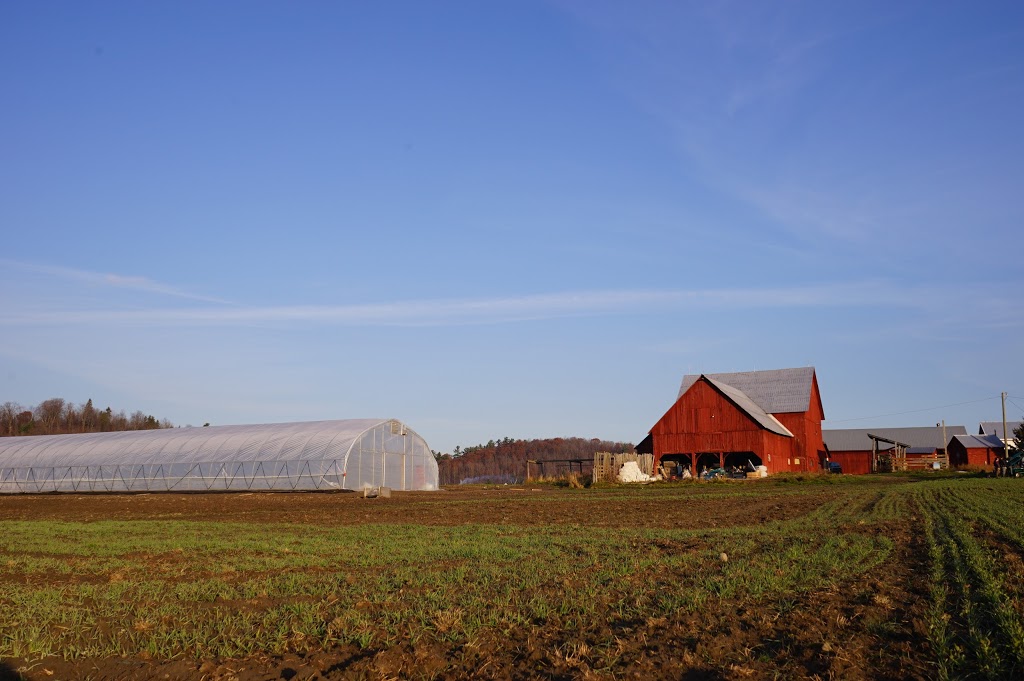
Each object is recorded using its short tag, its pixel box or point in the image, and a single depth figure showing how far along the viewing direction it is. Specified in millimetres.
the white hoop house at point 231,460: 49219
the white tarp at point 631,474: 53156
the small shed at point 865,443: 99875
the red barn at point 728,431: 58062
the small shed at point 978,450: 96000
